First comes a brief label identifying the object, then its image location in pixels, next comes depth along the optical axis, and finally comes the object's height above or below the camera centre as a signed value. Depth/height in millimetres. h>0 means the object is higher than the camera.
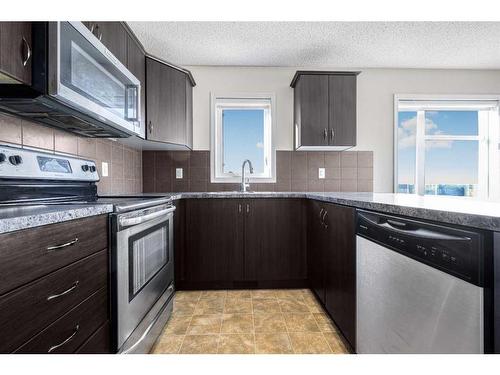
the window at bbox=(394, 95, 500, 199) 3176 +461
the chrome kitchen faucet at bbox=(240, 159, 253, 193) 2830 +73
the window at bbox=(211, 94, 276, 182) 3008 +587
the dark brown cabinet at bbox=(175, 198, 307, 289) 2354 -545
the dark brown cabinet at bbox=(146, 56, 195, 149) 2270 +782
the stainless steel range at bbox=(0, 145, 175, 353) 1142 -230
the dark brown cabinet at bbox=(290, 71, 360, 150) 2688 +814
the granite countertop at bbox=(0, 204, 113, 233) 642 -91
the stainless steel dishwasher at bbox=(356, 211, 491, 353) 667 -334
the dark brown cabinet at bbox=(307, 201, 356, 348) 1419 -504
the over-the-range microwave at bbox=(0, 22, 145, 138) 1021 +476
